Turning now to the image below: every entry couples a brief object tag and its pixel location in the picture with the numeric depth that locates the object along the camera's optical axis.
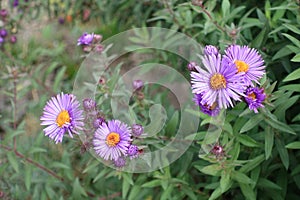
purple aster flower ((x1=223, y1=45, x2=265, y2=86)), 0.51
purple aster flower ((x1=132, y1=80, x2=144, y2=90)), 0.67
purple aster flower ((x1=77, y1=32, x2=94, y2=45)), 0.68
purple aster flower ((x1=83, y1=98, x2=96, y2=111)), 0.55
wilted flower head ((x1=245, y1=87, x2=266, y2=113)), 0.52
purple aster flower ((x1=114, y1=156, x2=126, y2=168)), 0.55
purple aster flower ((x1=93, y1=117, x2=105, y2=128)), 0.55
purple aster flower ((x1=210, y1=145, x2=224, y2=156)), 0.57
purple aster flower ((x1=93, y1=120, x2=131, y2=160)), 0.53
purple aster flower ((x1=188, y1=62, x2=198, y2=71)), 0.54
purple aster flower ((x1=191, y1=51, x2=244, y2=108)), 0.49
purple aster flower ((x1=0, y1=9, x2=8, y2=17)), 1.02
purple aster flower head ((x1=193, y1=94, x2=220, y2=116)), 0.52
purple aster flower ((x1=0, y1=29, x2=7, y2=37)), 1.04
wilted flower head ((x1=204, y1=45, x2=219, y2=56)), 0.51
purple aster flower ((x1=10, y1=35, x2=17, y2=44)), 1.03
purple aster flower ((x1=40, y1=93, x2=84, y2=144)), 0.54
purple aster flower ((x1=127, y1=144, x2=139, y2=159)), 0.54
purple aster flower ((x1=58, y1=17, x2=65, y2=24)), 1.37
